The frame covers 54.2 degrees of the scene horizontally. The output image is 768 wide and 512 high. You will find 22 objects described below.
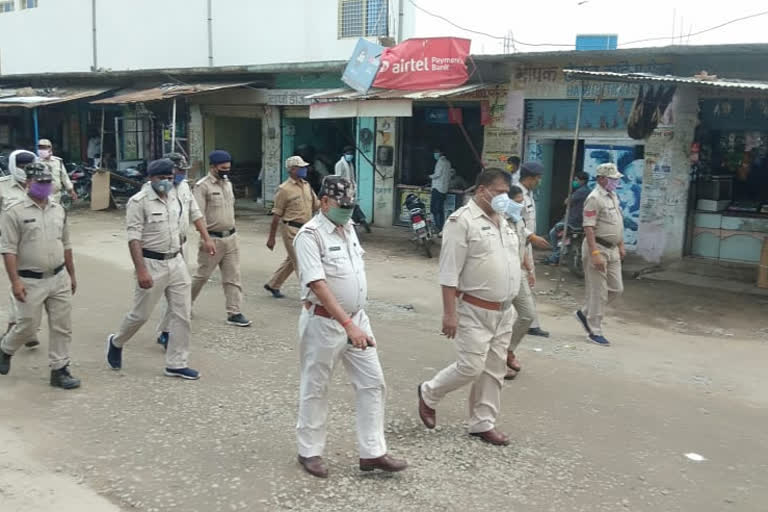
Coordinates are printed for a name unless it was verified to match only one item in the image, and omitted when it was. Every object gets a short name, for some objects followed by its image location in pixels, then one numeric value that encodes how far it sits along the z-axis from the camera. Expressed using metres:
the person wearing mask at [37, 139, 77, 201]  11.30
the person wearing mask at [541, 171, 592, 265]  10.99
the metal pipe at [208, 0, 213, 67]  25.83
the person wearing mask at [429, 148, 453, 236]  13.88
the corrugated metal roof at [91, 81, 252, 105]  16.23
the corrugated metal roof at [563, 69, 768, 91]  8.42
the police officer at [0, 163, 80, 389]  5.43
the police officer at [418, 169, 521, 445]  4.71
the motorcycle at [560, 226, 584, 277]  11.13
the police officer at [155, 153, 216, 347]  6.52
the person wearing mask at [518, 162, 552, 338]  6.51
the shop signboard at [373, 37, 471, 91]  12.57
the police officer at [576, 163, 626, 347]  7.21
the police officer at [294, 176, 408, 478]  4.14
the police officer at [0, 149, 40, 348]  6.75
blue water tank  13.62
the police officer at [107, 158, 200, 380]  5.82
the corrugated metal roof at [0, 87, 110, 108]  18.83
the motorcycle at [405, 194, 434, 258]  12.42
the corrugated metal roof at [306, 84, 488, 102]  12.00
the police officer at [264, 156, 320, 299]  8.61
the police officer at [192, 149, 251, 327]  7.55
